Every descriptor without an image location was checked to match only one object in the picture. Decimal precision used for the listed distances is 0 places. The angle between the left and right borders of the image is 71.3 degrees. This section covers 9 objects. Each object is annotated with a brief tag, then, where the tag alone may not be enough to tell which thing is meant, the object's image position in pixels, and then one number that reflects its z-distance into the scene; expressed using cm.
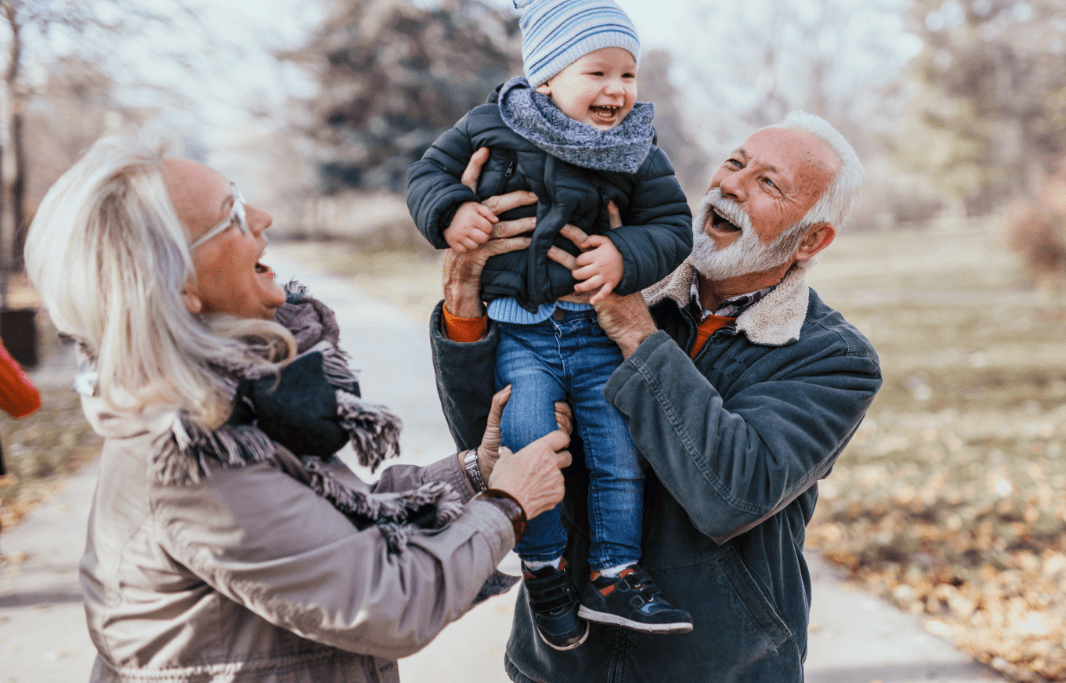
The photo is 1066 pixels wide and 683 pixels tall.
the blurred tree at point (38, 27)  679
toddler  184
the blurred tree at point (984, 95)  2280
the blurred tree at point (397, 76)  2348
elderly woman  128
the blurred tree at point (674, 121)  4100
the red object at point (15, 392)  287
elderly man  170
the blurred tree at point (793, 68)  3131
